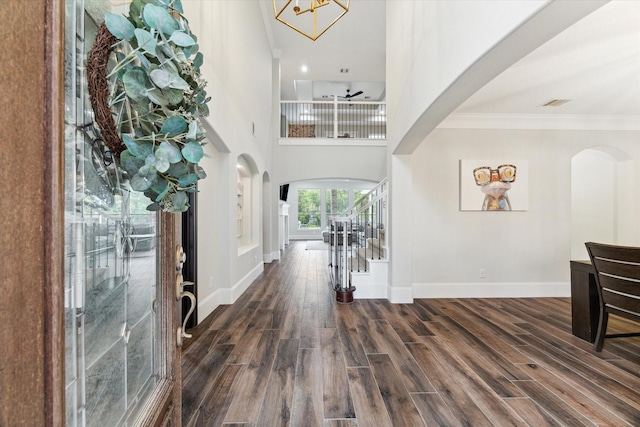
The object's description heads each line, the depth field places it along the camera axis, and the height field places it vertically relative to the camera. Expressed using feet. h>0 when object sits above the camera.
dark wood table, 9.12 -2.88
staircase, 13.83 -2.64
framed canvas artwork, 13.94 +1.31
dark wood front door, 1.34 -0.13
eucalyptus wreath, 2.19 +0.90
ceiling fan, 30.66 +12.60
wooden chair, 7.63 -1.91
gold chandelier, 18.25 +12.48
